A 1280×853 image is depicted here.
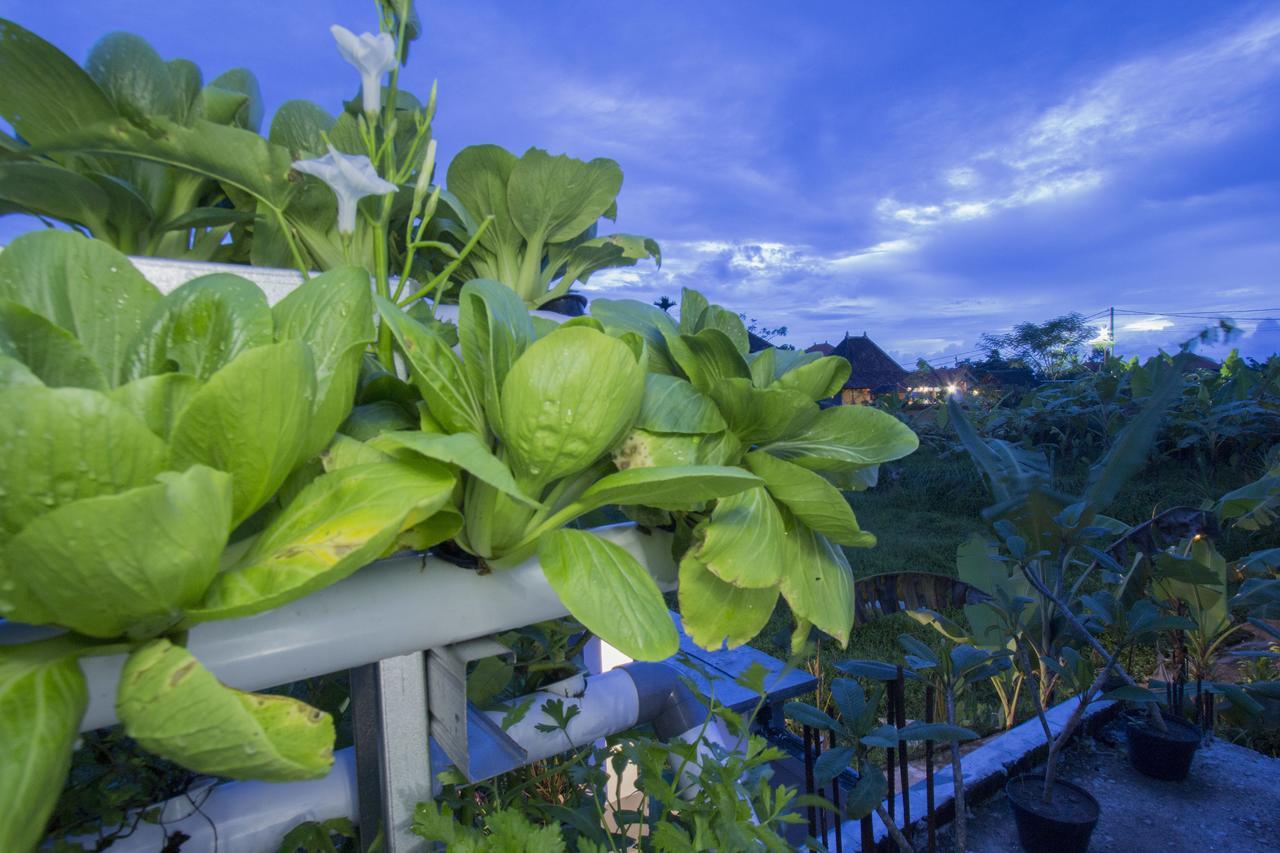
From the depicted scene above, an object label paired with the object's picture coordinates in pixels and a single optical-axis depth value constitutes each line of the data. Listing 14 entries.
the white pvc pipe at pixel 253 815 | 0.34
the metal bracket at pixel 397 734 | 0.32
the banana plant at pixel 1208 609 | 1.33
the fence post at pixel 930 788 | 0.85
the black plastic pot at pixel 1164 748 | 1.48
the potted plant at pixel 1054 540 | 1.12
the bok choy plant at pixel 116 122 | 0.29
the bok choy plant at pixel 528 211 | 0.40
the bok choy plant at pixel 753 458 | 0.30
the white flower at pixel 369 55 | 0.32
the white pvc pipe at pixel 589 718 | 0.44
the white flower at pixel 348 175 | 0.30
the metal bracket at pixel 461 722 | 0.30
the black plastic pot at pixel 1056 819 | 1.14
